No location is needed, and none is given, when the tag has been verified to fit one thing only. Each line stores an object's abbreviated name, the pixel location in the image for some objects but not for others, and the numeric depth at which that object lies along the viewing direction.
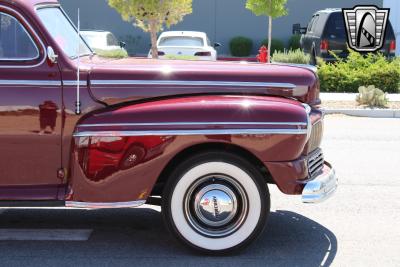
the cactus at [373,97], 14.25
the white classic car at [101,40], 19.37
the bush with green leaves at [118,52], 17.51
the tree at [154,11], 16.97
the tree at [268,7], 18.38
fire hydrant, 18.27
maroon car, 4.82
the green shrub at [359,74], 16.23
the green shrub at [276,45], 27.02
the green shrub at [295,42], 27.58
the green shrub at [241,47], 27.48
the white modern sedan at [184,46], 17.30
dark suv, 18.06
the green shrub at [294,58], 18.42
